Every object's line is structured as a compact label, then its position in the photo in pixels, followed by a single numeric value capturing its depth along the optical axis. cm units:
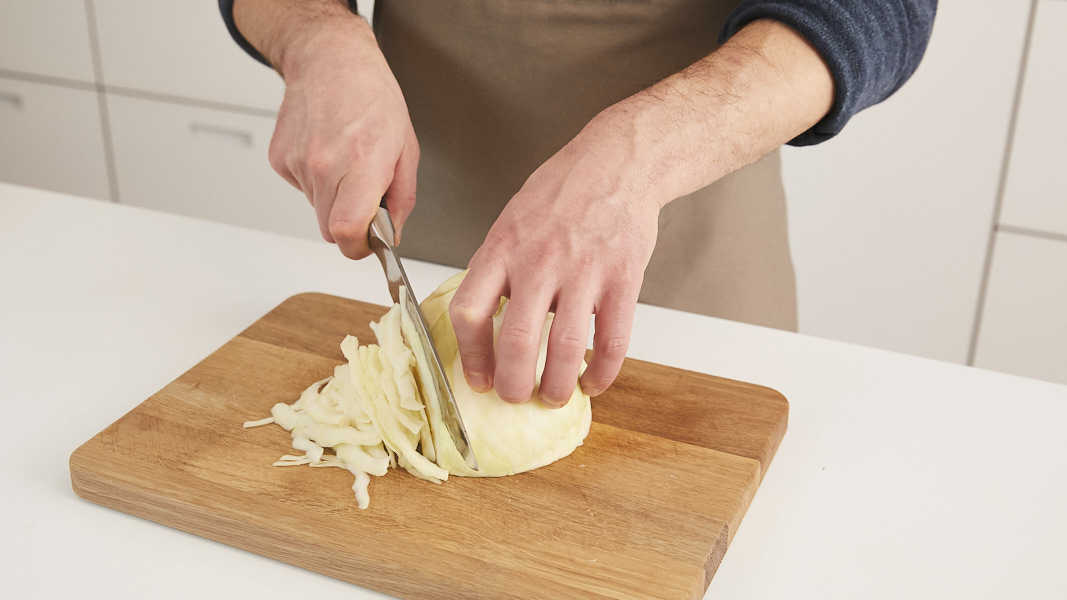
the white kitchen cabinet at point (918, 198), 195
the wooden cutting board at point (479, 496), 74
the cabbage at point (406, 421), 84
